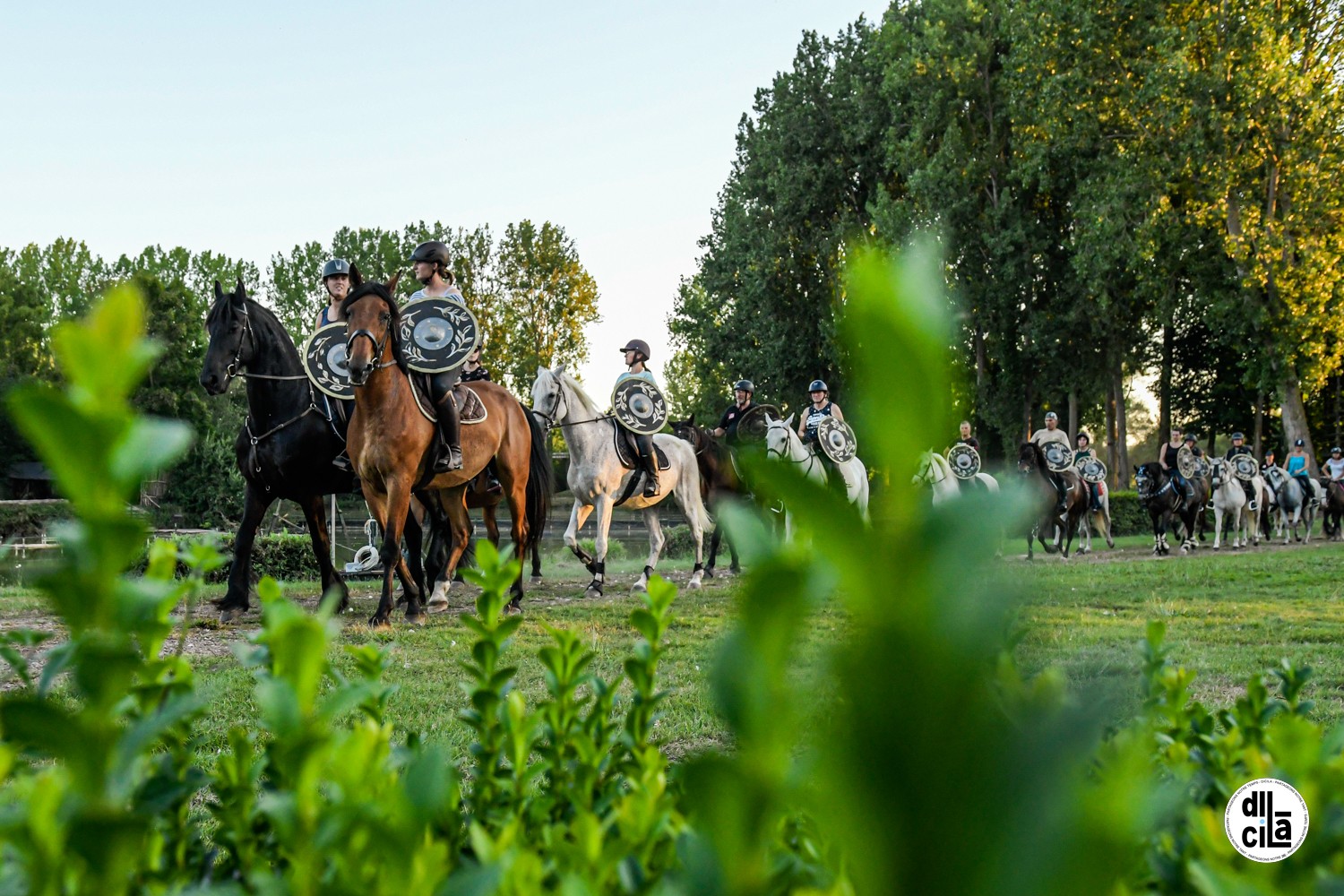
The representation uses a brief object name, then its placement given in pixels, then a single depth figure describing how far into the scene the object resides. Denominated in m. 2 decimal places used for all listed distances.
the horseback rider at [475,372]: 11.87
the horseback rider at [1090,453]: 22.27
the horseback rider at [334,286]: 10.77
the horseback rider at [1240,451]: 24.45
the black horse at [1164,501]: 20.78
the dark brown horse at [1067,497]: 18.44
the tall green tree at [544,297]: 53.09
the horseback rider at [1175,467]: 21.00
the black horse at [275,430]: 9.83
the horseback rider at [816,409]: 15.59
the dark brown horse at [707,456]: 16.08
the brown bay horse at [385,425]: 8.68
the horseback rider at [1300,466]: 25.25
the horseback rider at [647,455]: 13.93
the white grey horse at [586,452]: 13.22
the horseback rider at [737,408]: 17.39
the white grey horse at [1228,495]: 22.59
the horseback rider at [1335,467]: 25.80
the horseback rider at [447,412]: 9.85
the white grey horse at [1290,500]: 24.44
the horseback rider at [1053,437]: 19.22
